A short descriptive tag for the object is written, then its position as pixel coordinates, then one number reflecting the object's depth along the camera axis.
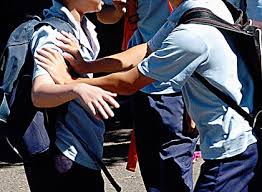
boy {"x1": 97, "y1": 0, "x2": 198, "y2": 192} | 4.16
